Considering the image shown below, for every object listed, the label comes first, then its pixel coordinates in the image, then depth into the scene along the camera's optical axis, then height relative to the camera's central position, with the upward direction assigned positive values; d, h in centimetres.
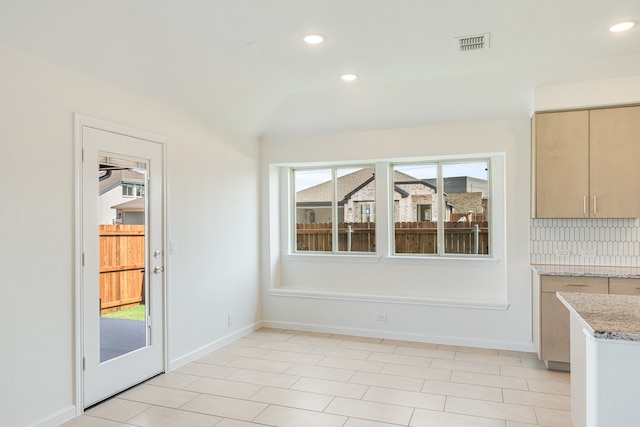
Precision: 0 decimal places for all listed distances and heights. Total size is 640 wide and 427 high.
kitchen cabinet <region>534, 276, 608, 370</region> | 398 -93
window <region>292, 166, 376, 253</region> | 564 +10
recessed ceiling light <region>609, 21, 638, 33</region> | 301 +127
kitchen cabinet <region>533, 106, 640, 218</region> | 403 +47
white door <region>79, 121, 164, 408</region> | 332 -33
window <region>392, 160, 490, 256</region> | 515 +10
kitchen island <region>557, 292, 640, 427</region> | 178 -61
